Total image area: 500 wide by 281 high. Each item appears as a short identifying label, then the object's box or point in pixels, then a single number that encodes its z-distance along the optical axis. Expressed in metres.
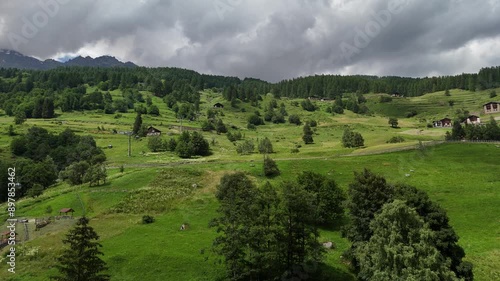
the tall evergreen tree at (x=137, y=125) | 166.88
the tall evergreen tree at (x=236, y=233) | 37.75
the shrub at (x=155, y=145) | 132.25
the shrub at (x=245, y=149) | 125.50
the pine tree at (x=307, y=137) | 154.38
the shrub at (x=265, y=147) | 123.06
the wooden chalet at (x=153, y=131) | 166.62
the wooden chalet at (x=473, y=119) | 179.02
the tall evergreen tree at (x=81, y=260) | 29.98
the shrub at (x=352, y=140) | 122.49
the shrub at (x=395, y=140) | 122.69
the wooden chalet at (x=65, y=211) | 65.38
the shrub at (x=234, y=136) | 158.75
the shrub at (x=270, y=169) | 87.38
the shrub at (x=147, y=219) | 62.22
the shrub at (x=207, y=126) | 185.54
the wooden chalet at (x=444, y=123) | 185.75
